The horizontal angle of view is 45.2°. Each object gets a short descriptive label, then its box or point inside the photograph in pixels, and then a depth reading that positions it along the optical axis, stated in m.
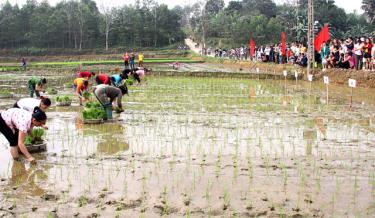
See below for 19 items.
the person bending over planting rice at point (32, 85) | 14.52
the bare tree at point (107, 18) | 58.06
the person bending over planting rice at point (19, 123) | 6.95
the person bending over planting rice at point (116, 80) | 12.04
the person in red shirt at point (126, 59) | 30.41
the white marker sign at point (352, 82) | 11.84
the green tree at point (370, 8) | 44.87
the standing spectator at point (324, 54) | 21.20
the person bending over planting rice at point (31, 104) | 7.24
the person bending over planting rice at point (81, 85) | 12.74
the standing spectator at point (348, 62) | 19.34
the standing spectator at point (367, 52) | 17.19
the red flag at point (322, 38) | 20.50
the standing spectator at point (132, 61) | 30.93
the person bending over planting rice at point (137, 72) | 14.59
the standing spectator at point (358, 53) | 17.81
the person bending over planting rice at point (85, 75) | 13.08
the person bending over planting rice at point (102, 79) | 11.45
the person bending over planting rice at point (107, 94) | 10.79
